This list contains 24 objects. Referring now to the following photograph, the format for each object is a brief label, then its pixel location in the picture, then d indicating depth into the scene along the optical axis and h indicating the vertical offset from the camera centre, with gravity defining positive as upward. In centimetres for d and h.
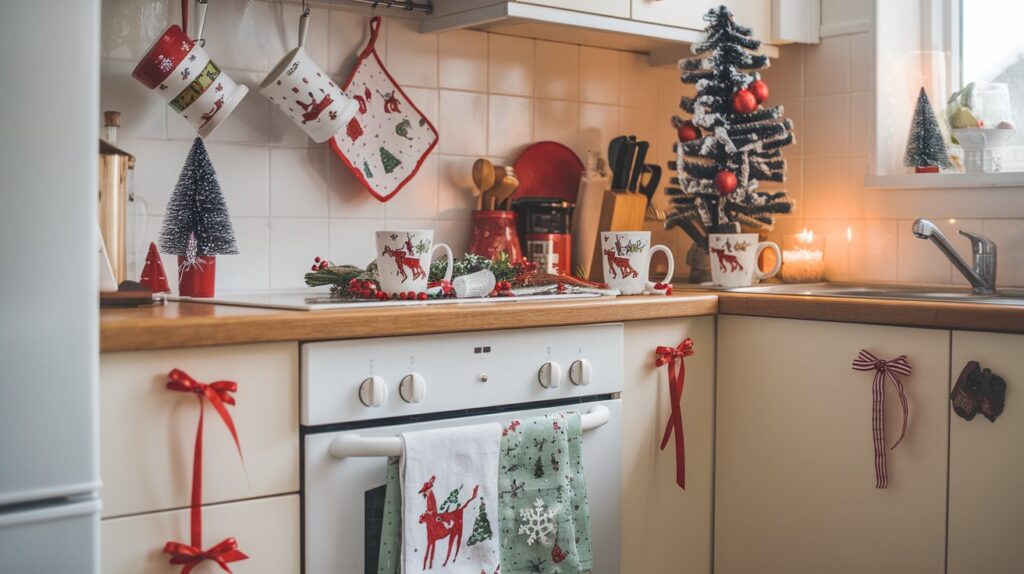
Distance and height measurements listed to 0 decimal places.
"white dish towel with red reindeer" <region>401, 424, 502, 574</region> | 135 -31
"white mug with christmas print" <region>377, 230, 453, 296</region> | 153 +2
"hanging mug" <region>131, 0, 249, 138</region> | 159 +30
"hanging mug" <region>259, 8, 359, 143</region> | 173 +30
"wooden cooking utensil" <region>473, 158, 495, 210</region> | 202 +19
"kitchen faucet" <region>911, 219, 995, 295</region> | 186 +3
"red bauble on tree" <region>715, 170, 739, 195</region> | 198 +17
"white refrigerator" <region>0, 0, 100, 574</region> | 102 -1
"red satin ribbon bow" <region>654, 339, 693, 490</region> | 170 -20
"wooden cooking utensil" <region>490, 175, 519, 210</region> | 203 +16
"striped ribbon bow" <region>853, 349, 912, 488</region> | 158 -21
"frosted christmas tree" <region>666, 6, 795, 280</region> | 199 +27
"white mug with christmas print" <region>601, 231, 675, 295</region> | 178 +2
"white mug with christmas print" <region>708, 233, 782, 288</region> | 192 +3
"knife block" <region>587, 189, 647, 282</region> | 206 +12
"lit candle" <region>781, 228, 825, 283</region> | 215 +3
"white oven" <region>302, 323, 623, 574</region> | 133 -19
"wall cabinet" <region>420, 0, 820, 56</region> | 183 +49
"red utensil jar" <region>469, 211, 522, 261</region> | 199 +7
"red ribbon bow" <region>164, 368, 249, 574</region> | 121 -23
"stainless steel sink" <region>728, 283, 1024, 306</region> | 178 -4
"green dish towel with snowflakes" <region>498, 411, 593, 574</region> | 145 -32
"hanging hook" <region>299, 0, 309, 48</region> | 180 +44
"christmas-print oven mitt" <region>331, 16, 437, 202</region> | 190 +26
